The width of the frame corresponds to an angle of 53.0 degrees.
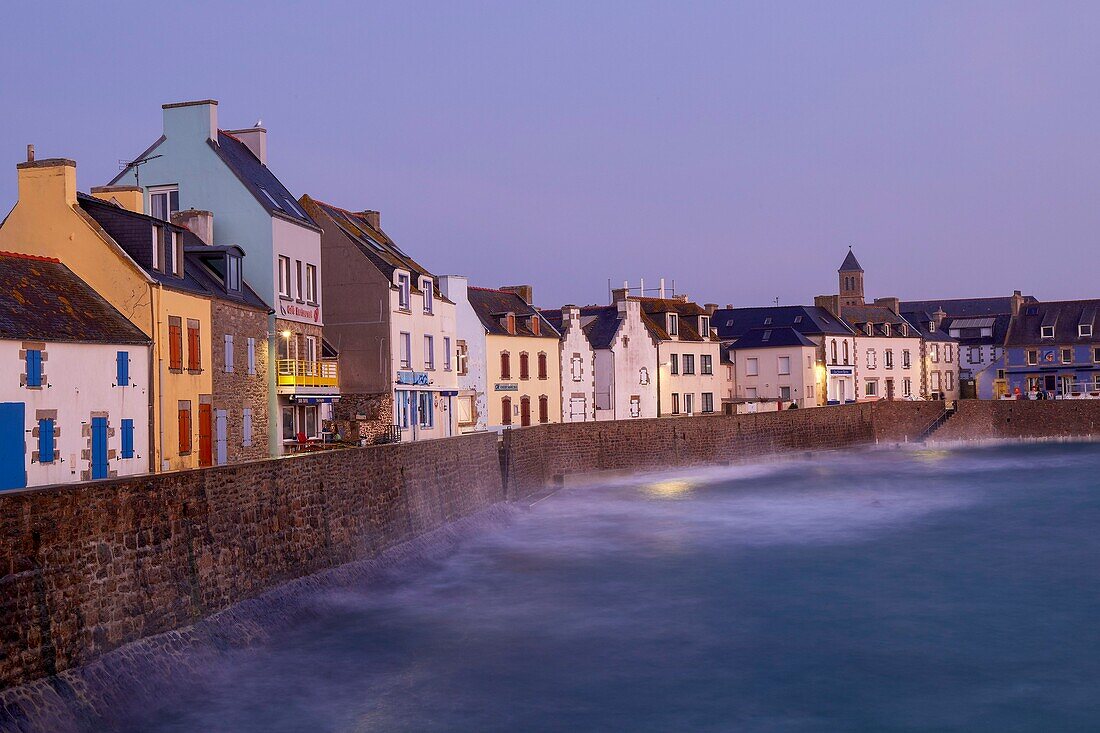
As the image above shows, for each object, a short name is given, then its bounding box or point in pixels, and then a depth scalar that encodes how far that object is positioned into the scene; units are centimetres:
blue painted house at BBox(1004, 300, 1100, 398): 9188
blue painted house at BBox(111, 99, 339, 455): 3800
